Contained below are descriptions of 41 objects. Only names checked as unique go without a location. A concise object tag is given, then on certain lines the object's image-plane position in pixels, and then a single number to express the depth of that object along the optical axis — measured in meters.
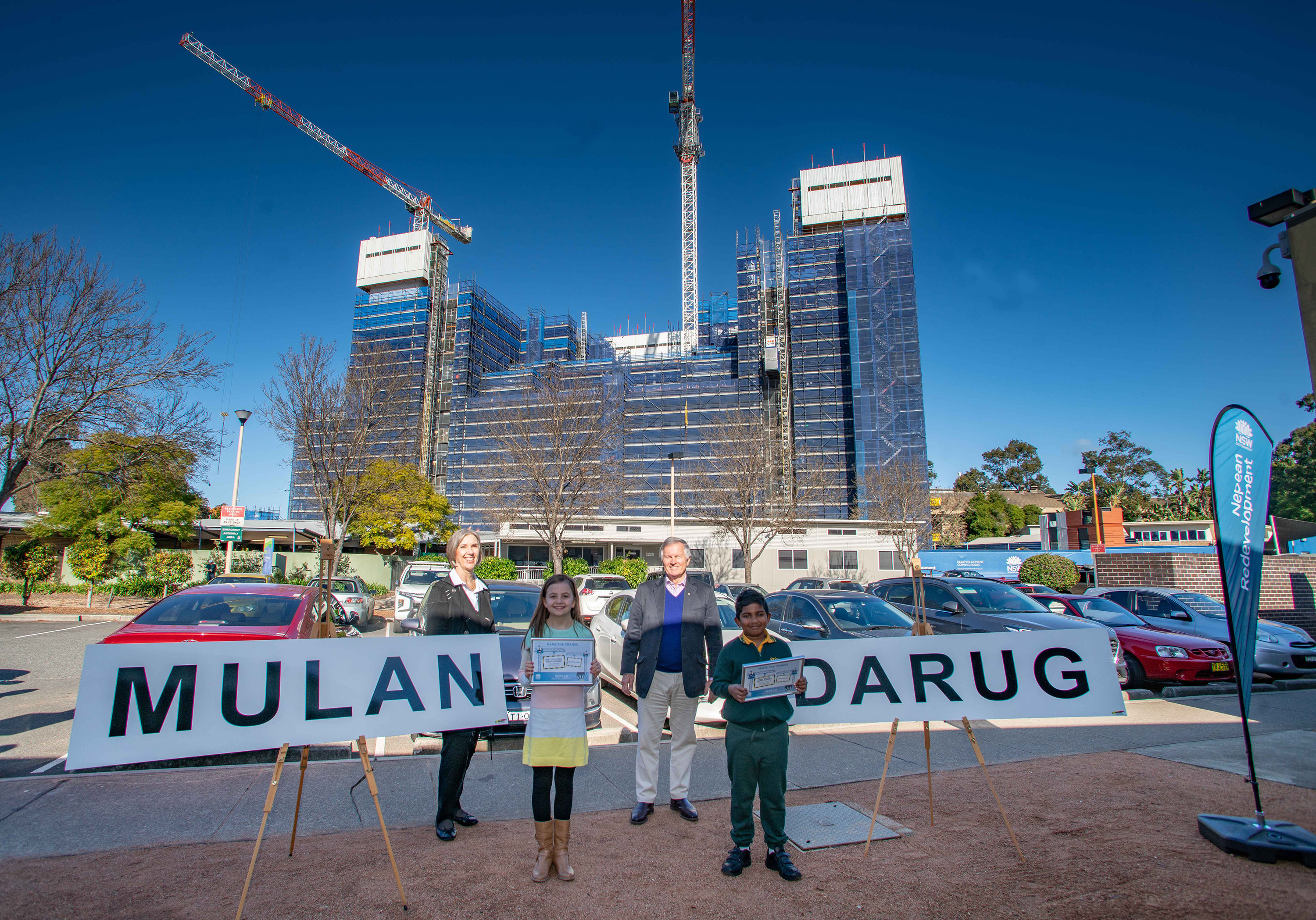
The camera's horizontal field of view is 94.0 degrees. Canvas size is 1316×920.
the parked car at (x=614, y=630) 8.35
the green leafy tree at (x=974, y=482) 79.62
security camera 6.54
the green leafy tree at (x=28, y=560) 21.03
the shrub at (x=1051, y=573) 21.00
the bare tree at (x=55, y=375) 16.30
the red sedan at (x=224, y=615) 5.73
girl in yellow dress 3.36
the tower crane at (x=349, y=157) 80.69
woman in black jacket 3.95
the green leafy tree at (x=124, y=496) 18.09
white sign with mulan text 3.22
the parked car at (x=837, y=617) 8.30
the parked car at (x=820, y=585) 21.03
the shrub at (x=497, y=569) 25.09
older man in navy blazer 4.24
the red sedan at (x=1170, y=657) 9.03
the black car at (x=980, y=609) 8.70
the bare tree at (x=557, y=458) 26.38
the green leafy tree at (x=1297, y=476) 54.56
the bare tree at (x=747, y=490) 29.52
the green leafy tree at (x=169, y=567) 21.23
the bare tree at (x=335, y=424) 19.28
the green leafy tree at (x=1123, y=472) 64.25
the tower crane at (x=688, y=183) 86.75
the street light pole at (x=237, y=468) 18.53
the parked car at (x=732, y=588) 14.58
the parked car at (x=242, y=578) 14.57
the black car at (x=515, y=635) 5.94
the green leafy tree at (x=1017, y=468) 77.31
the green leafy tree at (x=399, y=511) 26.77
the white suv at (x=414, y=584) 14.83
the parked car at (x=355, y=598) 16.38
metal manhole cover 3.94
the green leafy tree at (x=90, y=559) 19.70
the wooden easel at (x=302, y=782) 2.86
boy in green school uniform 3.49
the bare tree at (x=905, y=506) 35.28
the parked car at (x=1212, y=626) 10.14
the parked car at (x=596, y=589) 15.70
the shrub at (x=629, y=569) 28.44
